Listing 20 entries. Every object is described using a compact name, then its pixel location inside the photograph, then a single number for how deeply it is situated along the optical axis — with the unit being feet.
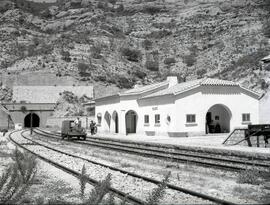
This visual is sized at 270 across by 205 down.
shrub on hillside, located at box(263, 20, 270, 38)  296.10
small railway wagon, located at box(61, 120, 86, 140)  115.55
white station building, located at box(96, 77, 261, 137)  117.91
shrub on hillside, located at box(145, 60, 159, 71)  354.54
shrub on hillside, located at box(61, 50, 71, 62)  295.48
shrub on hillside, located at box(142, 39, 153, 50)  398.17
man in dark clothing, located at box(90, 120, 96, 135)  149.18
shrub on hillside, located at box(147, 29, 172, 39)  418.51
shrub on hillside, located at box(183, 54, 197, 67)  345.31
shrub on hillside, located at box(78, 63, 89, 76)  284.45
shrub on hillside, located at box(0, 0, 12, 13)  498.69
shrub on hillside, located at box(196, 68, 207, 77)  295.21
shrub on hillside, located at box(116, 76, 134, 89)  281.62
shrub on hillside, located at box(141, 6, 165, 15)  501.89
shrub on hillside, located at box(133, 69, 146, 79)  314.55
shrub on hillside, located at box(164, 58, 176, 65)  361.86
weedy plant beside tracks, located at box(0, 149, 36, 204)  26.47
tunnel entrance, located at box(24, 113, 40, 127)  255.91
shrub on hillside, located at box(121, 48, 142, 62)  353.31
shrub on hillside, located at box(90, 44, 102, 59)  314.14
